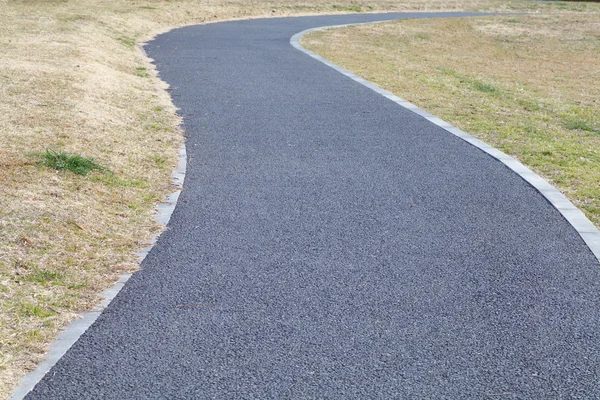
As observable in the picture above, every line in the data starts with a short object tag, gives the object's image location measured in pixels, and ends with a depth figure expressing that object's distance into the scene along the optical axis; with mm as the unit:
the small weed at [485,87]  14742
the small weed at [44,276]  4984
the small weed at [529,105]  12797
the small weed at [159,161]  8112
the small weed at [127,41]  19881
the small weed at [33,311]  4523
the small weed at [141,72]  14603
